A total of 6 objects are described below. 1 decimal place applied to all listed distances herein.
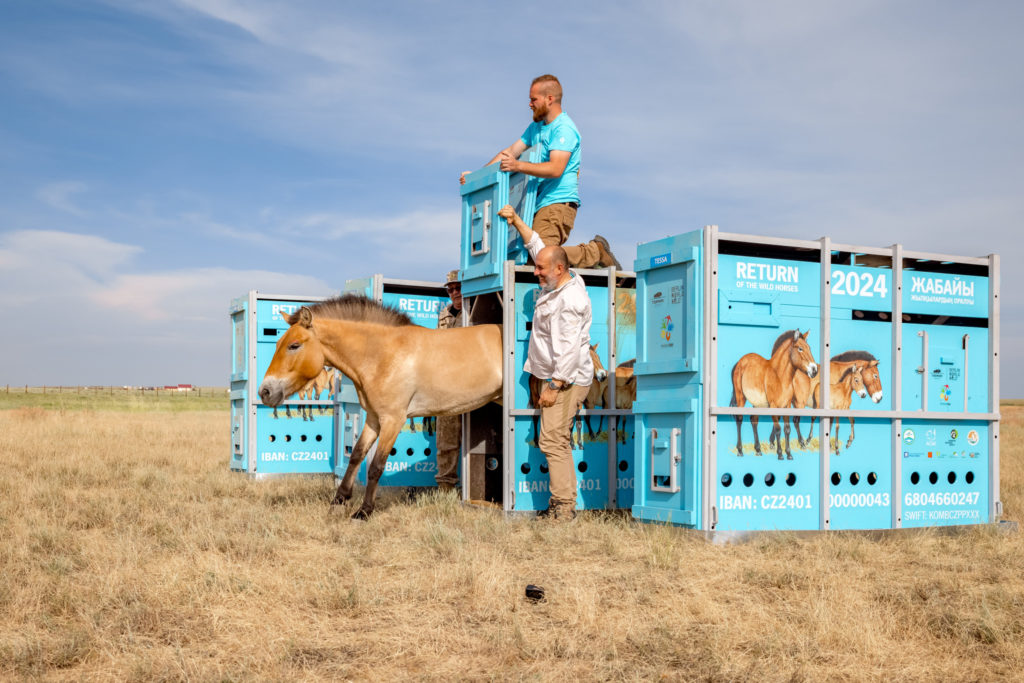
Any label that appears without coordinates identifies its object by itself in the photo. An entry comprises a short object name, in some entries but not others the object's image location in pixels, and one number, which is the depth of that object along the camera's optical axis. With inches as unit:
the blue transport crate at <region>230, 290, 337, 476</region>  542.3
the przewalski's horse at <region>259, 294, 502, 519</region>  368.5
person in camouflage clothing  418.4
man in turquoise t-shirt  369.1
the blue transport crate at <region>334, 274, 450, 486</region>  435.5
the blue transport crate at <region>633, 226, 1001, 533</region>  303.0
